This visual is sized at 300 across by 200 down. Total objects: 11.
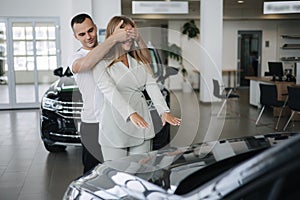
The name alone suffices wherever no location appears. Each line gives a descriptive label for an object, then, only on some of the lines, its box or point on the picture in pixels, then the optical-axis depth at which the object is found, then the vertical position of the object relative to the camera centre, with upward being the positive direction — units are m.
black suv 4.48 -0.57
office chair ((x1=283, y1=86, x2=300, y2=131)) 5.98 -0.51
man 1.98 +0.00
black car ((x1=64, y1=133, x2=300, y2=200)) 0.96 -0.42
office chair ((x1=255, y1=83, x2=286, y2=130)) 6.57 -0.53
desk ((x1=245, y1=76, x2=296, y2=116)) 7.52 -0.46
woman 1.98 -0.14
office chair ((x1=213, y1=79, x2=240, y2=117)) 7.81 -0.53
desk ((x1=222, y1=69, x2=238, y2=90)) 13.03 -0.16
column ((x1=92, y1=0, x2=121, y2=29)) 8.51 +1.33
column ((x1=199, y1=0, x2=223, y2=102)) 9.25 +0.69
